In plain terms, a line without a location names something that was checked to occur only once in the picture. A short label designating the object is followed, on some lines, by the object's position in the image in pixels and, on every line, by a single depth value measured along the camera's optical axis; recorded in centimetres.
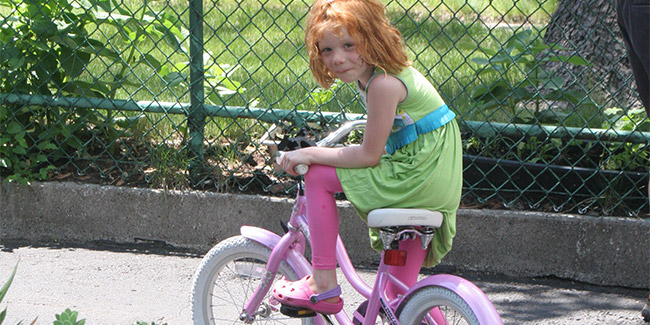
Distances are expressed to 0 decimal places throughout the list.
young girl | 508
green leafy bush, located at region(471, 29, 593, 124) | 806
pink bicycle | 506
